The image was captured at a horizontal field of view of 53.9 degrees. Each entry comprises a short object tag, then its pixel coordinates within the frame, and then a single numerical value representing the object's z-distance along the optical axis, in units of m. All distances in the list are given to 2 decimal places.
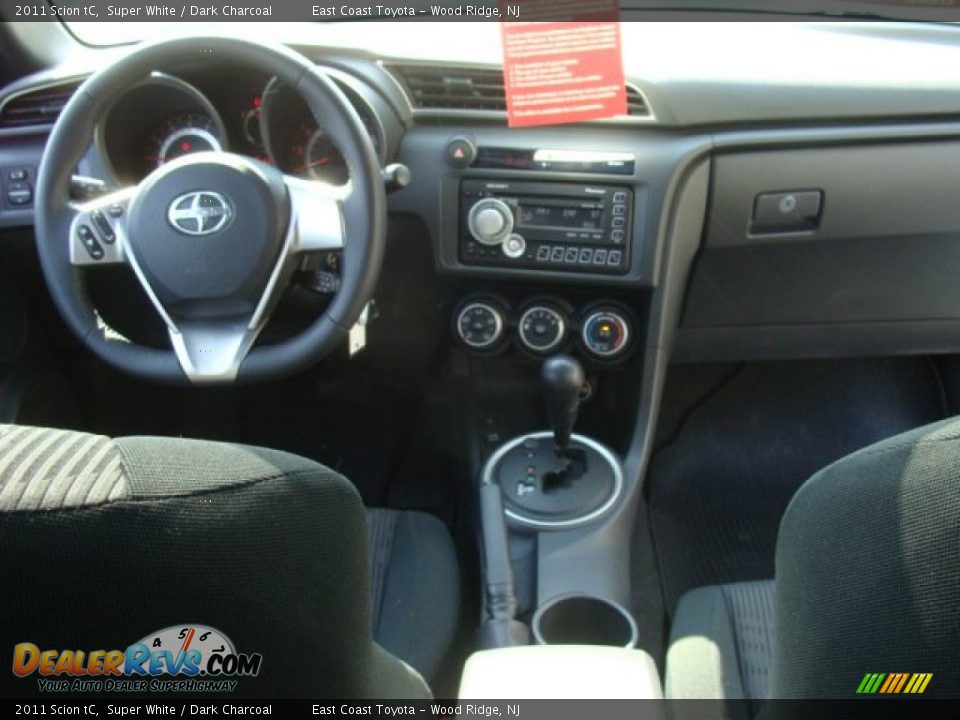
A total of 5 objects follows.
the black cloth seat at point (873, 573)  0.69
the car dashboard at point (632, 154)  1.68
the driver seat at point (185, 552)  0.66
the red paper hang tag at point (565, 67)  1.58
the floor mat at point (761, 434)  2.08
